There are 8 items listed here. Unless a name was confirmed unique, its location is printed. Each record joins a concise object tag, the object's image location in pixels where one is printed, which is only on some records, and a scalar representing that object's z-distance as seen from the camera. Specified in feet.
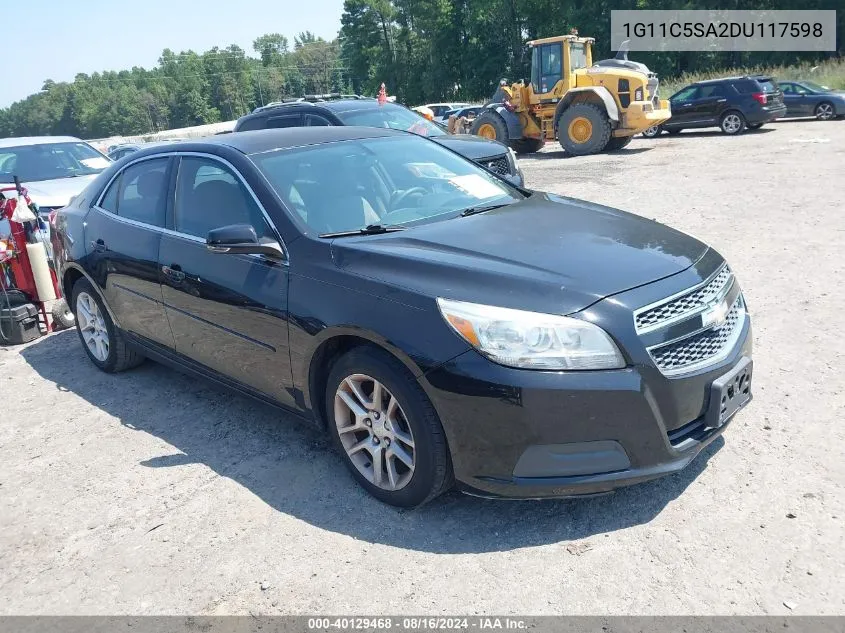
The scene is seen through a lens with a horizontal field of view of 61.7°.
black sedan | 9.25
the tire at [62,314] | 21.89
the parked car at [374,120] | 30.53
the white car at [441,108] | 105.30
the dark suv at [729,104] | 63.00
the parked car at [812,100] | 68.18
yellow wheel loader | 56.03
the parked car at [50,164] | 29.01
